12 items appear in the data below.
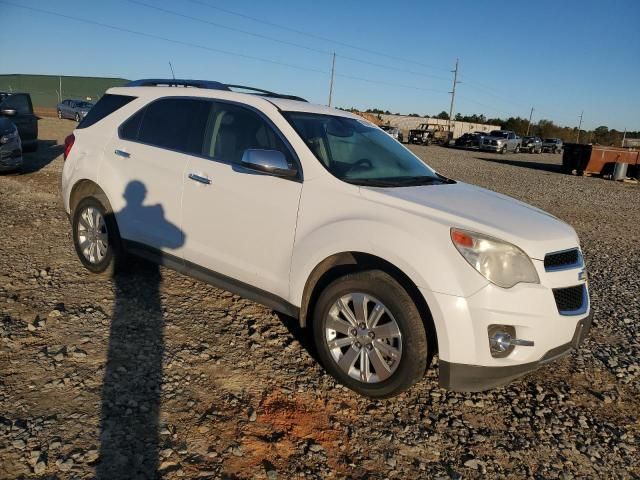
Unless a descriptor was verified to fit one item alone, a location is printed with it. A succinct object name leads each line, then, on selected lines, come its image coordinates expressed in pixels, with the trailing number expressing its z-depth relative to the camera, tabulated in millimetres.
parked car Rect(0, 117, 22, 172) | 9953
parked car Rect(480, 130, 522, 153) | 37312
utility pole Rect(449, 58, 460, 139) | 57569
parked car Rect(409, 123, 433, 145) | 41156
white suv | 2732
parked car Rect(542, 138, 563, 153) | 47650
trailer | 21250
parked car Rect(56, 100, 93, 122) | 33094
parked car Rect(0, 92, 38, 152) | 12844
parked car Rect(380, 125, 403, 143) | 36925
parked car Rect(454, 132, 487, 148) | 39875
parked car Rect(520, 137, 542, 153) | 42594
